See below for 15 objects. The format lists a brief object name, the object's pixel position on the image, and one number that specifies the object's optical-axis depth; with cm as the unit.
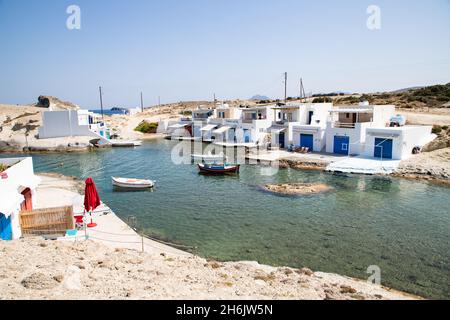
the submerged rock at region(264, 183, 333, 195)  2337
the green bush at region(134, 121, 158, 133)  6850
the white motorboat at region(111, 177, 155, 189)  2506
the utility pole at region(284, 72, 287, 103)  5644
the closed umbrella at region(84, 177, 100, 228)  1504
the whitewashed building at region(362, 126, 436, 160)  2964
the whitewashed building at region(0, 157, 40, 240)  1225
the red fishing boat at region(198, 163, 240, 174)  2978
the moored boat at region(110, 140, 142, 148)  5138
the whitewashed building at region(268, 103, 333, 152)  3788
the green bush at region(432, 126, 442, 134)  3472
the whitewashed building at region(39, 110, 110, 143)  5269
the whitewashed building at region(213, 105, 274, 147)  4350
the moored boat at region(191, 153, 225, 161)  3634
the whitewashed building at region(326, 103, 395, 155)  3278
